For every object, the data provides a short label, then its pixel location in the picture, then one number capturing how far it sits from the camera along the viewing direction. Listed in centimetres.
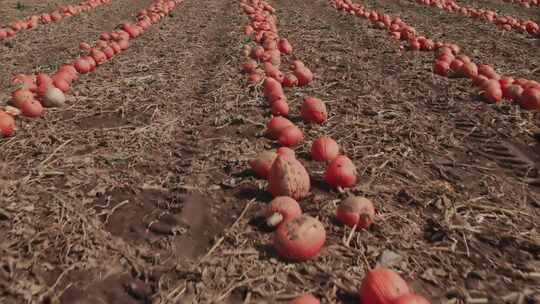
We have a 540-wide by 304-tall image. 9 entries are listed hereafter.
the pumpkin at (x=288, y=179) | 380
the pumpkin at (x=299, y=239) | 319
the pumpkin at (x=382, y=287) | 267
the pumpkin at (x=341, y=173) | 408
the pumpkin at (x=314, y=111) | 557
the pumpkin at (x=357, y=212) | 353
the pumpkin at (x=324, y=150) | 462
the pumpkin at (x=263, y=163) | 426
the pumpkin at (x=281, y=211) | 347
